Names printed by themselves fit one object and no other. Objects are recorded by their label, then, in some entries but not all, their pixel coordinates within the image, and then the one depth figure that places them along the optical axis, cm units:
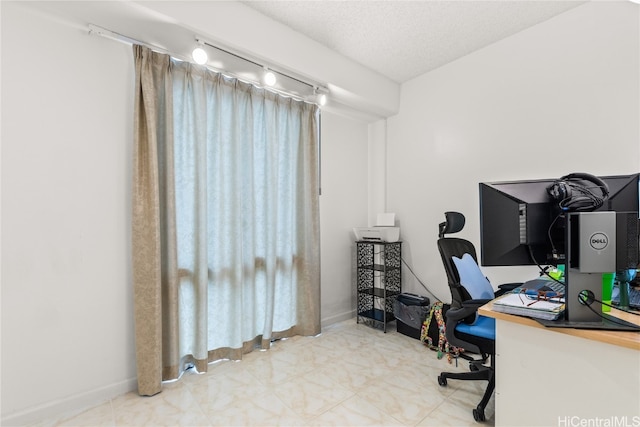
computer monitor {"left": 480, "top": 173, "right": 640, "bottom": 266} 133
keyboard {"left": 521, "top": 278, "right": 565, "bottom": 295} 171
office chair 182
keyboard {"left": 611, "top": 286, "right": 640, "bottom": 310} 140
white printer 338
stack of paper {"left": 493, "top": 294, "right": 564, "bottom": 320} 125
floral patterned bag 266
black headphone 125
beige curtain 211
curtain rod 202
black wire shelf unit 339
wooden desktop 106
